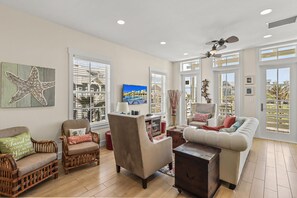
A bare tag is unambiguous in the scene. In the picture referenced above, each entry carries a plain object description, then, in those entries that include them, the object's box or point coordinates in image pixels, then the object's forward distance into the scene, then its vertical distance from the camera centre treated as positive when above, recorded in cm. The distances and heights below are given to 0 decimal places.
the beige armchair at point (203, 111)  482 -42
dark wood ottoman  185 -92
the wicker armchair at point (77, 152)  260 -95
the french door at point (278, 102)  431 -9
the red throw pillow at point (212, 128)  270 -53
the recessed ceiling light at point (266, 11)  268 +160
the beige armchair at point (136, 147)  210 -75
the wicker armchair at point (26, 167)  193 -95
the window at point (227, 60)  519 +139
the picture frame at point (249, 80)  479 +62
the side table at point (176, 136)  349 -88
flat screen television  459 +16
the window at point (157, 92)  584 +28
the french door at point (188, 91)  617 +33
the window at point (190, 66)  621 +145
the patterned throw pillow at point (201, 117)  494 -60
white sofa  198 -65
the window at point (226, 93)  531 +21
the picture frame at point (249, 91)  479 +26
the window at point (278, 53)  428 +138
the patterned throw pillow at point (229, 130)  249 -52
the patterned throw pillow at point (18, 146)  211 -69
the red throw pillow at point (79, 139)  285 -78
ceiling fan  303 +121
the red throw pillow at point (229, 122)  305 -48
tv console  473 -84
